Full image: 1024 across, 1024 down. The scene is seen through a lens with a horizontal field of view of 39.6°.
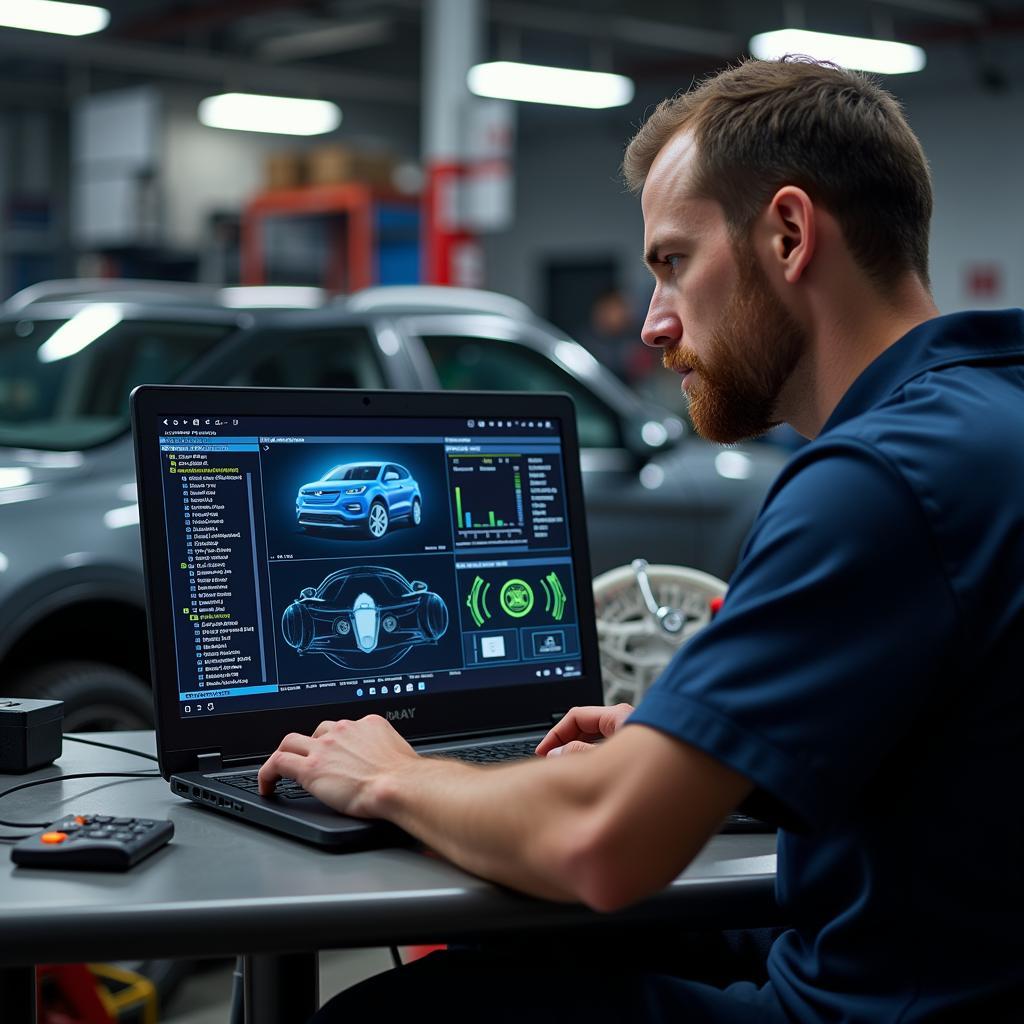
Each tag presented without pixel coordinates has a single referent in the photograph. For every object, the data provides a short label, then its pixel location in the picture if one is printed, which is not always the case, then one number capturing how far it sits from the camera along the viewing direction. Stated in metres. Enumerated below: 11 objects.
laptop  1.61
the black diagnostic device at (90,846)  1.32
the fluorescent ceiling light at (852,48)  10.51
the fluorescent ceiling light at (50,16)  10.03
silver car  3.54
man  1.13
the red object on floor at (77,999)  2.56
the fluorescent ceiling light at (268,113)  13.19
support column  8.50
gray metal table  1.22
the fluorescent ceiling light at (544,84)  11.52
